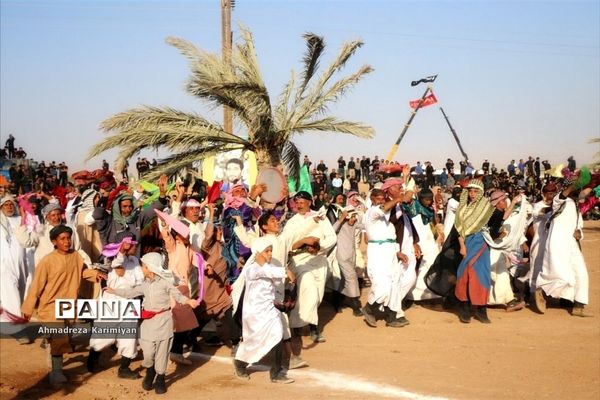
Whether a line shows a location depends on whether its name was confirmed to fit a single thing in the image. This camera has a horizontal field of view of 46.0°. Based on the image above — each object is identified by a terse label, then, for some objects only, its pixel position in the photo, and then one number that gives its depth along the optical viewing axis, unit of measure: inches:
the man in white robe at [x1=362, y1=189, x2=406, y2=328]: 352.2
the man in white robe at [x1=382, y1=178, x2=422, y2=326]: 354.9
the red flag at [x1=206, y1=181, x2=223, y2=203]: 337.4
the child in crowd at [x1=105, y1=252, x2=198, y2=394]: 250.5
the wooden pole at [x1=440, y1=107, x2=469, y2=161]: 1221.8
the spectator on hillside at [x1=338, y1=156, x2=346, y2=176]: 1253.3
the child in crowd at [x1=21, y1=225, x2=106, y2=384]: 261.6
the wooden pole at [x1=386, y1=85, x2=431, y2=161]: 1125.1
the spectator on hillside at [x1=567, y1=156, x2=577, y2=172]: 1283.2
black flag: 1087.6
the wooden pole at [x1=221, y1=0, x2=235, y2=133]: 681.0
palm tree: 530.0
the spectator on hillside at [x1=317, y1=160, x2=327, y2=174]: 1187.1
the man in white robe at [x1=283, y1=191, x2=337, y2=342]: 309.9
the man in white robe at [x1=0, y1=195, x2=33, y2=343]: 333.7
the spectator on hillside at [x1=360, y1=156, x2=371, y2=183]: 1255.8
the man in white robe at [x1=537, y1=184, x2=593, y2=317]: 384.2
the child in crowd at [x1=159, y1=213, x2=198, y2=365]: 285.3
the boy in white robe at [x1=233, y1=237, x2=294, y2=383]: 259.1
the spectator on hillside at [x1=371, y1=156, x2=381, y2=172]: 1150.7
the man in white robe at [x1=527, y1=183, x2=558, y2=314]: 402.9
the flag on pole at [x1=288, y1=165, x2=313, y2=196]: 586.9
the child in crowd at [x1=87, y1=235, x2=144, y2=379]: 269.6
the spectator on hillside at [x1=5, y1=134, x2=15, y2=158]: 1093.1
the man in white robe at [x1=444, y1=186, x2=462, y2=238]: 407.6
